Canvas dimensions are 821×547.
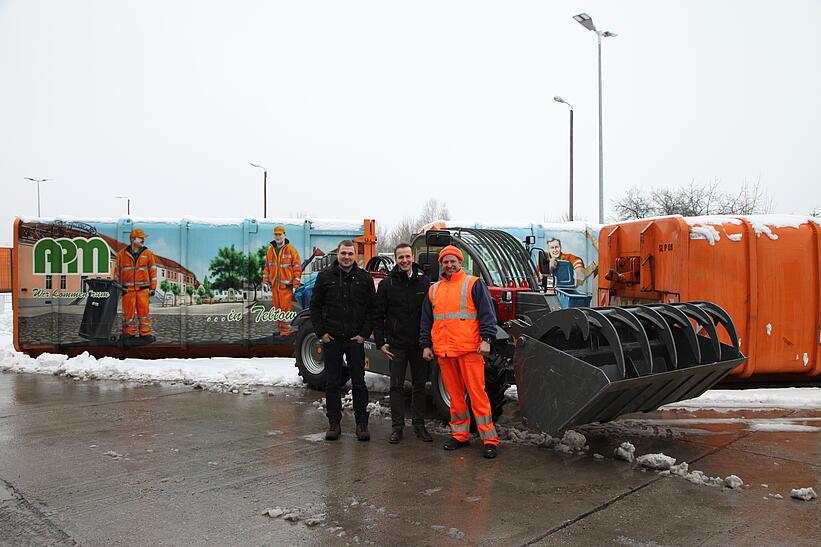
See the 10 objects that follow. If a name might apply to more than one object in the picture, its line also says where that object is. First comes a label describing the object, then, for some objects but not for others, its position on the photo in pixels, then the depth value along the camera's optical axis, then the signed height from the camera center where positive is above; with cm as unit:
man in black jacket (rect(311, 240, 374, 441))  632 -63
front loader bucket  526 -90
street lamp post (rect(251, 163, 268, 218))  3721 +353
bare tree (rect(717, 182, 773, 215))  2814 +199
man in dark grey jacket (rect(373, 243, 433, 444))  630 -65
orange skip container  856 -30
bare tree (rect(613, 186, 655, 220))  3033 +216
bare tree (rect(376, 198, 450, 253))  5625 +225
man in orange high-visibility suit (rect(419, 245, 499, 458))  582 -74
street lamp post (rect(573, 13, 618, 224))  1733 +612
